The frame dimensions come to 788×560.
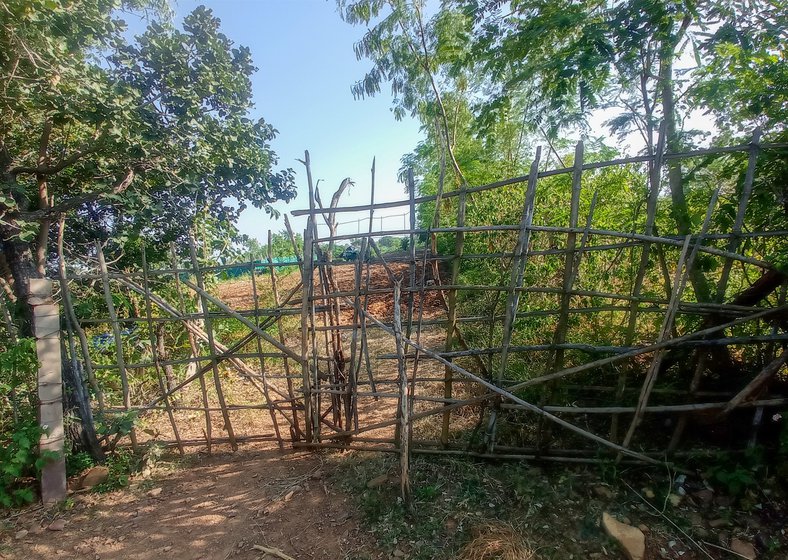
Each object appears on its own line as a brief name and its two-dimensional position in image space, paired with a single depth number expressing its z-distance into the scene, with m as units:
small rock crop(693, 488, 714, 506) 2.58
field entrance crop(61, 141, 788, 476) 2.69
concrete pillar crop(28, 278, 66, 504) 3.27
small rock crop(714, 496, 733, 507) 2.54
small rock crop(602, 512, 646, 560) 2.30
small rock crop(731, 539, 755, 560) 2.29
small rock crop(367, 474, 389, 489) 3.10
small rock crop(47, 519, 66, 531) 3.03
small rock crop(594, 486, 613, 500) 2.74
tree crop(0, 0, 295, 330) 3.21
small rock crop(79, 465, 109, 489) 3.46
